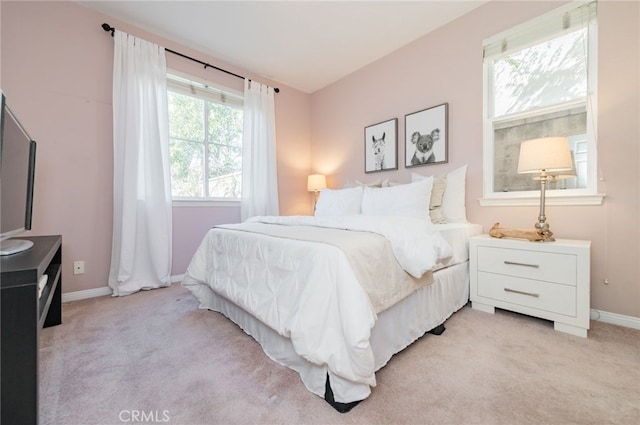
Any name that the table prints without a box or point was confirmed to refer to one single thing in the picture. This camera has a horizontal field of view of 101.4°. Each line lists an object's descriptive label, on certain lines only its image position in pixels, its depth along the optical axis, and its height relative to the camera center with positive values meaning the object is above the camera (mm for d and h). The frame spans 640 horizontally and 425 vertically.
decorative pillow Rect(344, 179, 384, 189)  2854 +314
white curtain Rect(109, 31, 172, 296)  2438 +393
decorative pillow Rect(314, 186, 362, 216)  2672 +87
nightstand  1574 -454
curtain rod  2392 +1691
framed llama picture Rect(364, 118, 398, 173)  3037 +779
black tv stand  731 -378
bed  1025 -393
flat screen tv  993 +136
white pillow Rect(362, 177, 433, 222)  2188 +89
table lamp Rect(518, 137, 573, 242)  1685 +338
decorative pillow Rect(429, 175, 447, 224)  2276 +94
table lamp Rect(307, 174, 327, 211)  3762 +409
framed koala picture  2600 +778
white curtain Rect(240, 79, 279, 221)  3336 +743
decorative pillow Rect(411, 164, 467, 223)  2344 +114
